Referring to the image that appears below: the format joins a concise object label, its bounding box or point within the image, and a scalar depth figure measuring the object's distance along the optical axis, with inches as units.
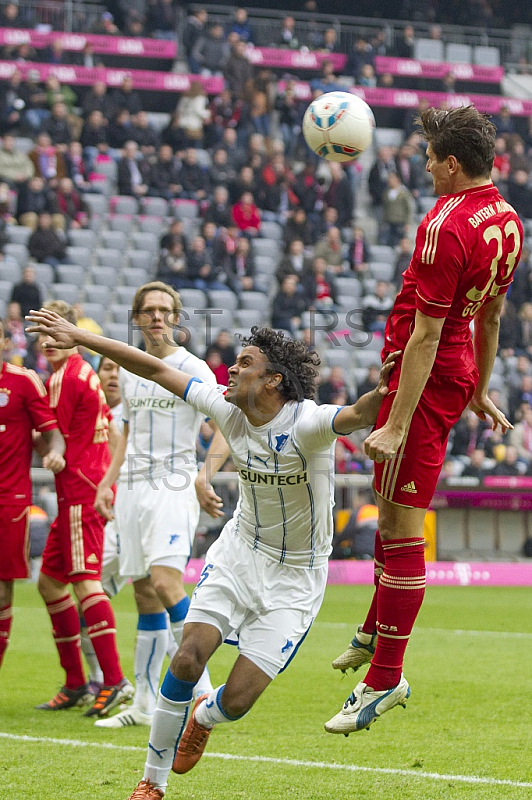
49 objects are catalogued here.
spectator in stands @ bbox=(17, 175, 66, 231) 770.8
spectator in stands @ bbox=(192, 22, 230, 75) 951.6
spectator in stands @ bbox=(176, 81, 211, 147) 894.4
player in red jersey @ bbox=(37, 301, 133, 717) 287.7
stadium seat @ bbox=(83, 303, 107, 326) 759.1
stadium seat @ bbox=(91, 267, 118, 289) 808.3
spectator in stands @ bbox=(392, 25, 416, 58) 1061.8
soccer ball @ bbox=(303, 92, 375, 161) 230.7
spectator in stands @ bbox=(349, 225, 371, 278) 862.5
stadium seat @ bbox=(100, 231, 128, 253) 837.6
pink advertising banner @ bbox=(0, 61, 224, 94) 881.5
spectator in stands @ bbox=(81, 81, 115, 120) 850.8
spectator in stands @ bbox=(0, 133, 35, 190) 788.0
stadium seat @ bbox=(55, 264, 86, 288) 773.9
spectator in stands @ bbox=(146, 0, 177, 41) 986.7
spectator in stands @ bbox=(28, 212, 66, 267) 767.1
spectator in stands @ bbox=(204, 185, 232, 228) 827.4
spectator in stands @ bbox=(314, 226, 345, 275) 838.5
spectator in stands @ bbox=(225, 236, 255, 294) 801.6
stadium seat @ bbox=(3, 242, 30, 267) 759.1
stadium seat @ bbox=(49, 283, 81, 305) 753.0
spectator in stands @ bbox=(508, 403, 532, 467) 715.3
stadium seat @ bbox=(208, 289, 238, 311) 775.7
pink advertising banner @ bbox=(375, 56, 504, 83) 1046.4
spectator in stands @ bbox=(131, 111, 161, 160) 850.1
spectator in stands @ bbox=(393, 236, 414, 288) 847.1
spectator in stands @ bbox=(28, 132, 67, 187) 795.4
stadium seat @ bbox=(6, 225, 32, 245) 770.2
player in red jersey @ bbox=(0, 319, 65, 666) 283.1
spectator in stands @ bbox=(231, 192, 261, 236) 847.8
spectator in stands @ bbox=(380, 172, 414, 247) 899.4
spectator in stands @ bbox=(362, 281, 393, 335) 784.8
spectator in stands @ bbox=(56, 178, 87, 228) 792.9
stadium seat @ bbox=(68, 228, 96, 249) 815.1
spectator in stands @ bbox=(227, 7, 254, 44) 986.7
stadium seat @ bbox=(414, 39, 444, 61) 1083.9
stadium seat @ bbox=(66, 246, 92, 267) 798.5
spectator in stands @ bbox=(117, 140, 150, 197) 839.1
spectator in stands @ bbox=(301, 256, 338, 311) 783.7
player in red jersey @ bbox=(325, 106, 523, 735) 183.0
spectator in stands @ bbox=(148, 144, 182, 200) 845.8
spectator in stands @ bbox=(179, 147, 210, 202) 852.0
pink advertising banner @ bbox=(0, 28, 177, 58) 918.4
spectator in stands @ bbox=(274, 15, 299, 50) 1011.3
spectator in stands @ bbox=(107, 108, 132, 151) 850.8
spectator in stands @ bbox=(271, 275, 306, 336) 754.8
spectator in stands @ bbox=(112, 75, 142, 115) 866.1
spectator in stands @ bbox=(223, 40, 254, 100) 918.4
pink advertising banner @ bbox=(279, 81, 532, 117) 1005.2
